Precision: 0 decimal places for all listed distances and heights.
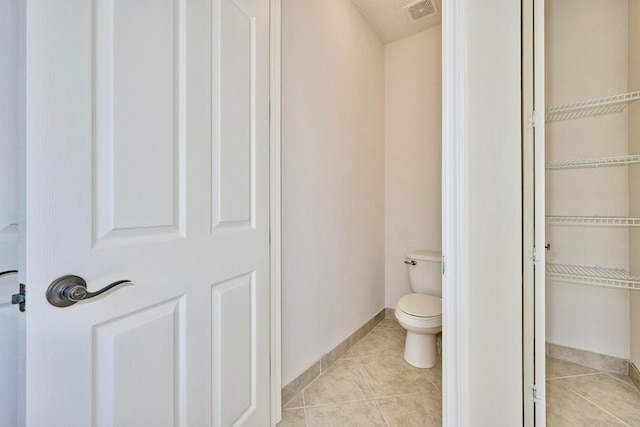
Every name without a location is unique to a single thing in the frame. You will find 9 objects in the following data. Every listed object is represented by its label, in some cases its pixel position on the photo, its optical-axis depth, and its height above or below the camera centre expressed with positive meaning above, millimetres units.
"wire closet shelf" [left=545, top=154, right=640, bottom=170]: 1371 +270
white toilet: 1792 -673
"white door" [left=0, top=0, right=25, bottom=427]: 658 +28
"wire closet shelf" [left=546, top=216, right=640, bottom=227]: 1506 -47
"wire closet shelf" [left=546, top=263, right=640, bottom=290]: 1411 -354
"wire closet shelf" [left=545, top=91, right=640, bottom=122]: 1378 +616
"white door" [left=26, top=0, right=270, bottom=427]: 626 +14
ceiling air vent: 2154 +1670
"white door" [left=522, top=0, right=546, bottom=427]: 1029 -39
